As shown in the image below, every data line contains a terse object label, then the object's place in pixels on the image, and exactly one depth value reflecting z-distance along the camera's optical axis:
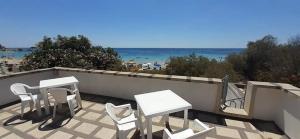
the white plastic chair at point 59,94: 3.48
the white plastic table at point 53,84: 3.90
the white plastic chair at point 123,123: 2.50
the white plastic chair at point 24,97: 3.72
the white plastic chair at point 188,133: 1.77
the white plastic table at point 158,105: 2.43
